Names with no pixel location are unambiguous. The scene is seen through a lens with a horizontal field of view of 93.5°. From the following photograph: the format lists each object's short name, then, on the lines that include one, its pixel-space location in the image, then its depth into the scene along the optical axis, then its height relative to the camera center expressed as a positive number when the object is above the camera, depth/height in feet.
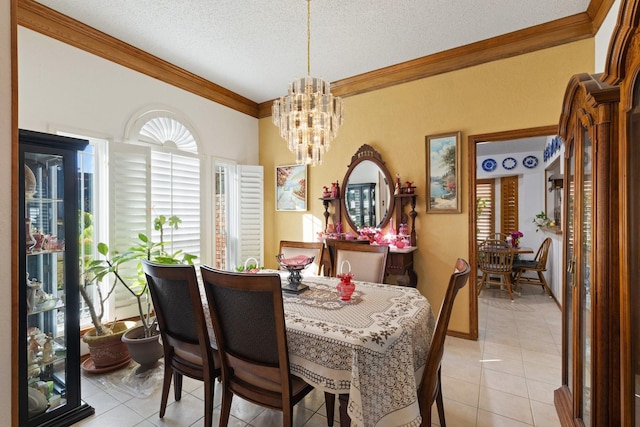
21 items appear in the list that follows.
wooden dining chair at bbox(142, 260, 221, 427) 5.23 -2.13
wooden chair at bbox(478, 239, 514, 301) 14.57 -2.41
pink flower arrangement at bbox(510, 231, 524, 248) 15.79 -1.37
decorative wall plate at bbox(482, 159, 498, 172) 20.10 +3.19
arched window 9.18 +1.06
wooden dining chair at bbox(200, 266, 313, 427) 4.35 -1.97
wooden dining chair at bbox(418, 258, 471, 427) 4.53 -2.20
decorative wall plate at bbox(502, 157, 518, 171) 19.58 +3.22
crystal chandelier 6.77 +2.22
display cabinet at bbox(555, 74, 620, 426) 3.92 -0.58
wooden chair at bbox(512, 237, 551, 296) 14.94 -2.74
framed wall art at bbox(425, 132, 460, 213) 10.08 +1.37
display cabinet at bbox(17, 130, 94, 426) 5.74 -1.35
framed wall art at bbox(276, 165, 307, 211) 13.24 +1.18
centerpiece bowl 6.69 -1.30
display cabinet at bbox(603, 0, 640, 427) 3.32 +0.02
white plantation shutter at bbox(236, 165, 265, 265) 13.15 +0.05
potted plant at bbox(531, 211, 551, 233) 17.58 -0.49
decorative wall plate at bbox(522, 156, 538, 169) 18.97 +3.19
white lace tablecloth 4.11 -2.09
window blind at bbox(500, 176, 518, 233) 19.57 +0.54
